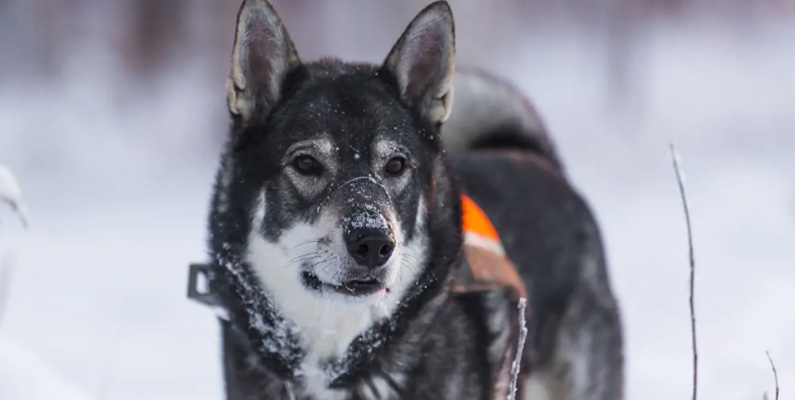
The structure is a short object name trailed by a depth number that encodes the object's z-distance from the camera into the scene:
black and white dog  5.50
